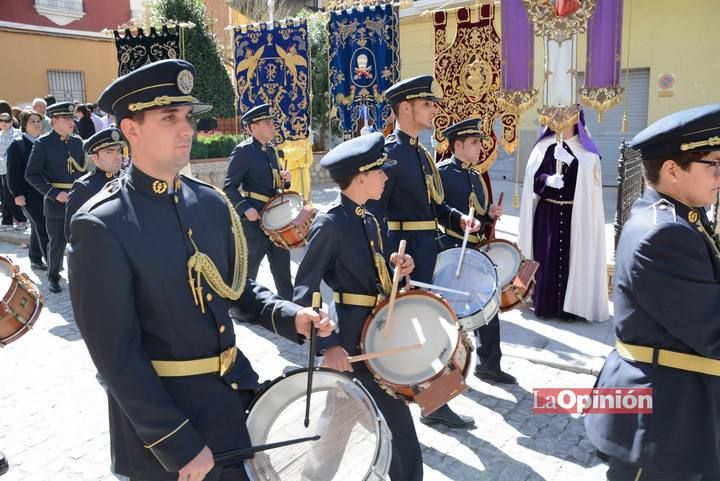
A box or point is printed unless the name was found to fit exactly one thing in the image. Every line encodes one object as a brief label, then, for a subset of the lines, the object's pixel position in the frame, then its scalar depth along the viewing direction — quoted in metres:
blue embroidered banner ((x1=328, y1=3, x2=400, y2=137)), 8.97
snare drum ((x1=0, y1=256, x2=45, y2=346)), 3.79
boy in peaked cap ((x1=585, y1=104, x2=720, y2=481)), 2.12
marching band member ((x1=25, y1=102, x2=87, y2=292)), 7.36
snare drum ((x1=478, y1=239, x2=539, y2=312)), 4.50
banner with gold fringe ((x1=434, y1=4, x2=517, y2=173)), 7.80
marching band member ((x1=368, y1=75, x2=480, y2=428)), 4.56
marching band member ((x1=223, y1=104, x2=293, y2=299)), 6.52
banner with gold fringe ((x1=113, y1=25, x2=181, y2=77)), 9.89
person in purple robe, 6.07
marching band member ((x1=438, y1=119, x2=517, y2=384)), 4.98
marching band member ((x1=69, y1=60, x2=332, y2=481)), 1.87
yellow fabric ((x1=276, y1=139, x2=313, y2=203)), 10.23
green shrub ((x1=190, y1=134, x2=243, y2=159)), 14.17
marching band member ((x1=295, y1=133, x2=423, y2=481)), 3.05
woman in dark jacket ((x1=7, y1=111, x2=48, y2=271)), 8.54
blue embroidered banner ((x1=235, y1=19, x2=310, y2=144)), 9.94
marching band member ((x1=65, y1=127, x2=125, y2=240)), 5.50
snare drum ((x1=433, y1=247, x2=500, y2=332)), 3.82
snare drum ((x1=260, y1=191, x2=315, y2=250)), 6.17
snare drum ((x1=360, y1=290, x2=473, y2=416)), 2.75
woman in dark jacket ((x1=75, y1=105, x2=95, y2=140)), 13.09
